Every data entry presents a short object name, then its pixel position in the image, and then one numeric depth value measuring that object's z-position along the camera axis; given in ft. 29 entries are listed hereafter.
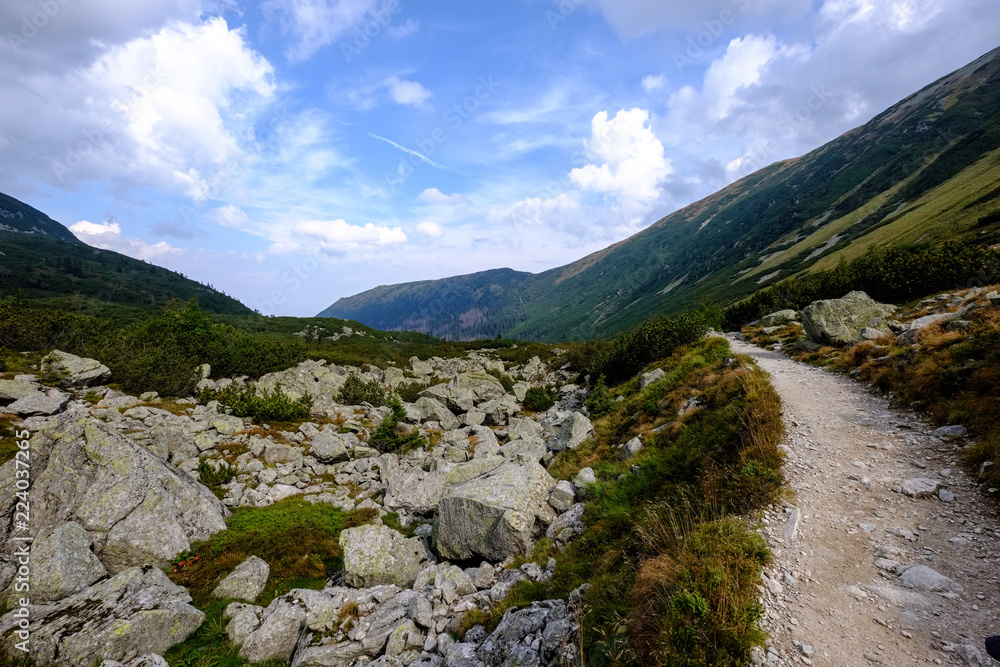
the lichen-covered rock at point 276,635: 30.14
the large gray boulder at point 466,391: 115.96
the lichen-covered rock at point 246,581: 36.91
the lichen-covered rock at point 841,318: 65.26
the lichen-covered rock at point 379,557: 37.58
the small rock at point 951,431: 26.28
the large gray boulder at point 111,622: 27.81
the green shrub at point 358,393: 111.86
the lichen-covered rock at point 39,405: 61.05
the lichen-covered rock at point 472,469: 57.11
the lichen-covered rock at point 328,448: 70.13
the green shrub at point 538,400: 119.85
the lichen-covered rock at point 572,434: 62.85
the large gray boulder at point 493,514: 37.40
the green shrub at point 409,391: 125.27
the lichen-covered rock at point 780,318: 108.33
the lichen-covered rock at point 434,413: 100.63
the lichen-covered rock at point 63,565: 32.86
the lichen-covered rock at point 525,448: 62.92
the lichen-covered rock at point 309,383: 104.40
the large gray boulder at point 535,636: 19.90
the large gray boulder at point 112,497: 38.75
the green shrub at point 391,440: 79.41
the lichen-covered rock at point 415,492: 55.47
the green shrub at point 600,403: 78.12
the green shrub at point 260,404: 82.79
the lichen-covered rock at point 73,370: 77.87
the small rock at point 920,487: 22.57
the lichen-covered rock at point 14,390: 63.26
